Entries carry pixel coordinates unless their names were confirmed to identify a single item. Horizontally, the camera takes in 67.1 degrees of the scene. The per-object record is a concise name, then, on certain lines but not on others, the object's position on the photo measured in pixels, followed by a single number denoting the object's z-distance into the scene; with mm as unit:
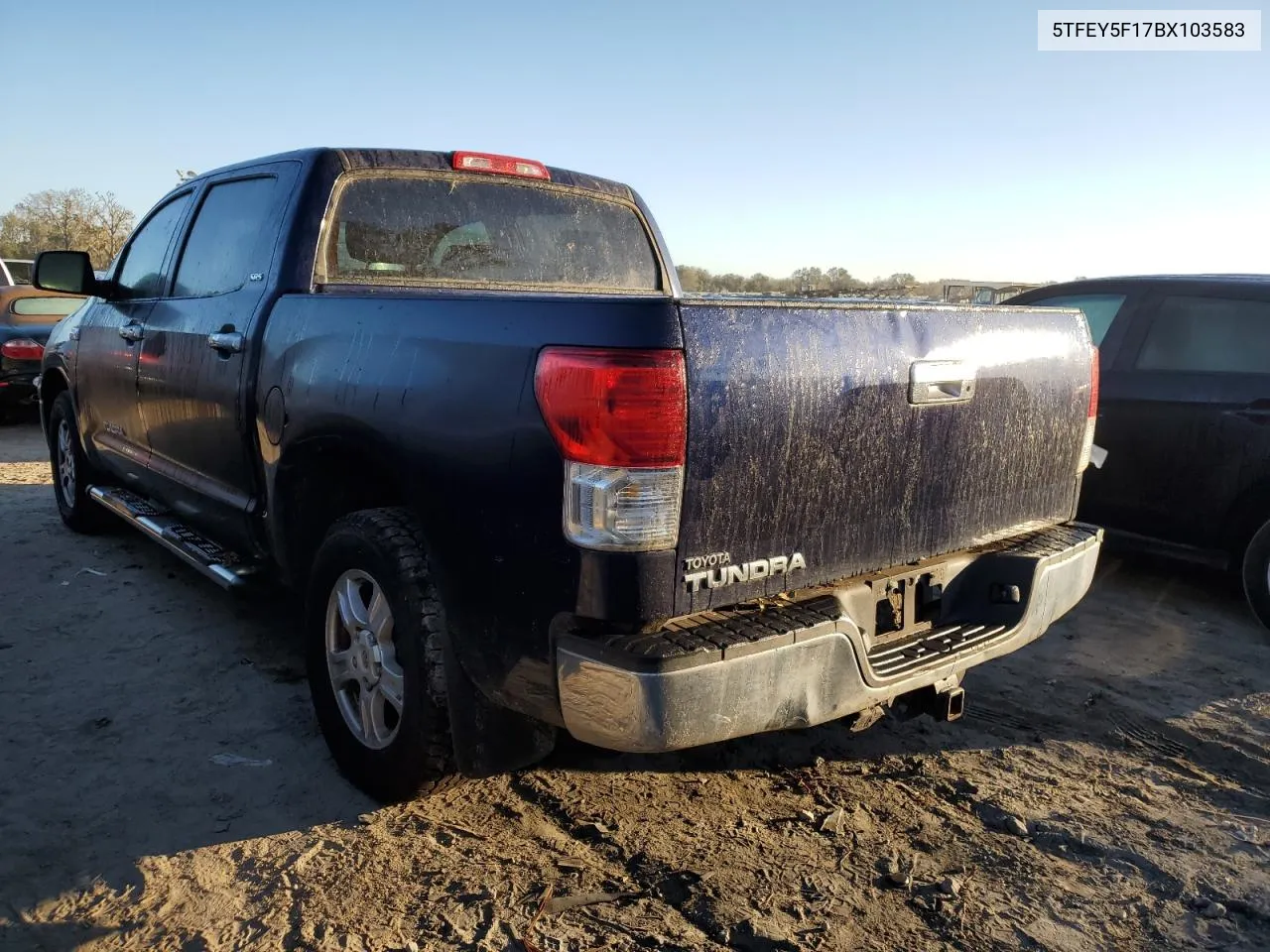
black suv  4730
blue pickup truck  2113
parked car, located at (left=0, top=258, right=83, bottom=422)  10133
